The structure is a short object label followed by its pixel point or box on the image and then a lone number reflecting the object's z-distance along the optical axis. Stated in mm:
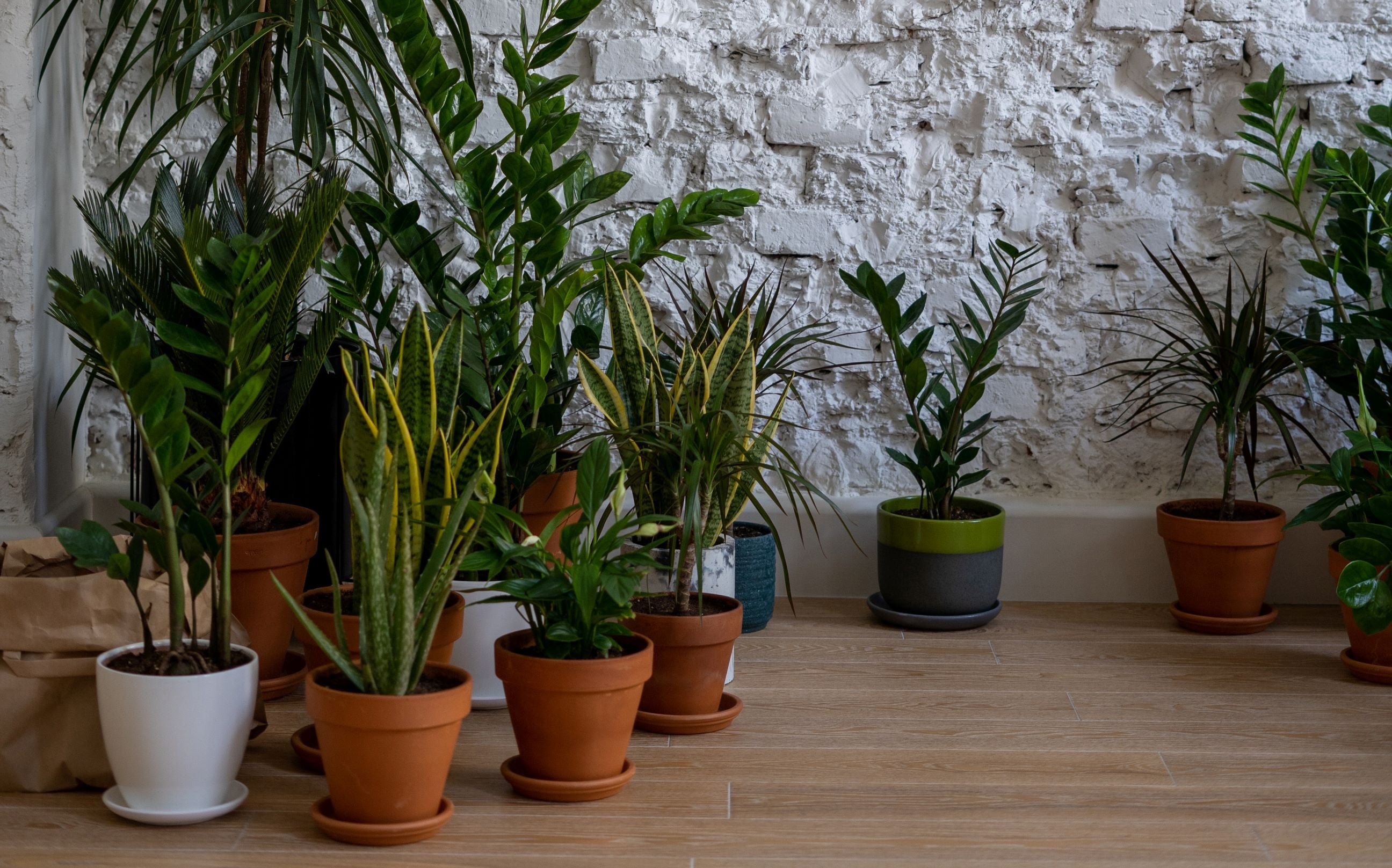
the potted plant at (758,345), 2633
